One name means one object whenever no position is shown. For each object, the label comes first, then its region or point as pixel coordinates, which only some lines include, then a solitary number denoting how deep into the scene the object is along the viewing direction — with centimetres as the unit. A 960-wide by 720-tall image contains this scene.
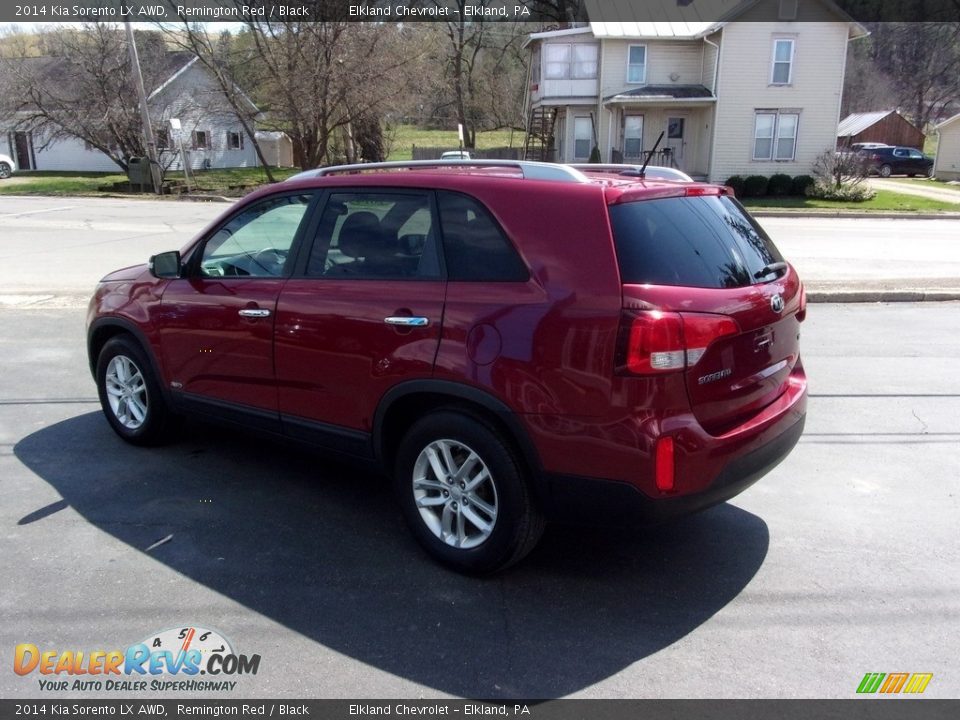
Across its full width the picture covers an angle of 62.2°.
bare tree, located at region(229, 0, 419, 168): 3081
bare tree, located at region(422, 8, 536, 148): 4603
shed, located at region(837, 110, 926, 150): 5350
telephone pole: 2741
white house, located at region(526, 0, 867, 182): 3103
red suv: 316
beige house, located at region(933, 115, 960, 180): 4206
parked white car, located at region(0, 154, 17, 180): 4275
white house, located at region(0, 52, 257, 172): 3909
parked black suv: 4444
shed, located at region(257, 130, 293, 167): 4894
